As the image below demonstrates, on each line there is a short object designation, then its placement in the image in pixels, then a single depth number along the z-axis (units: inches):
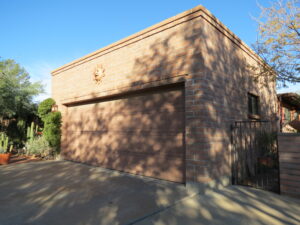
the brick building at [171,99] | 177.2
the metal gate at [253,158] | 202.8
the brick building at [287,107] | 395.2
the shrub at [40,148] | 357.1
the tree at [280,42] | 244.8
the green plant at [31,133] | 401.4
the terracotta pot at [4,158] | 302.0
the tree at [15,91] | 397.7
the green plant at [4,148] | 323.8
